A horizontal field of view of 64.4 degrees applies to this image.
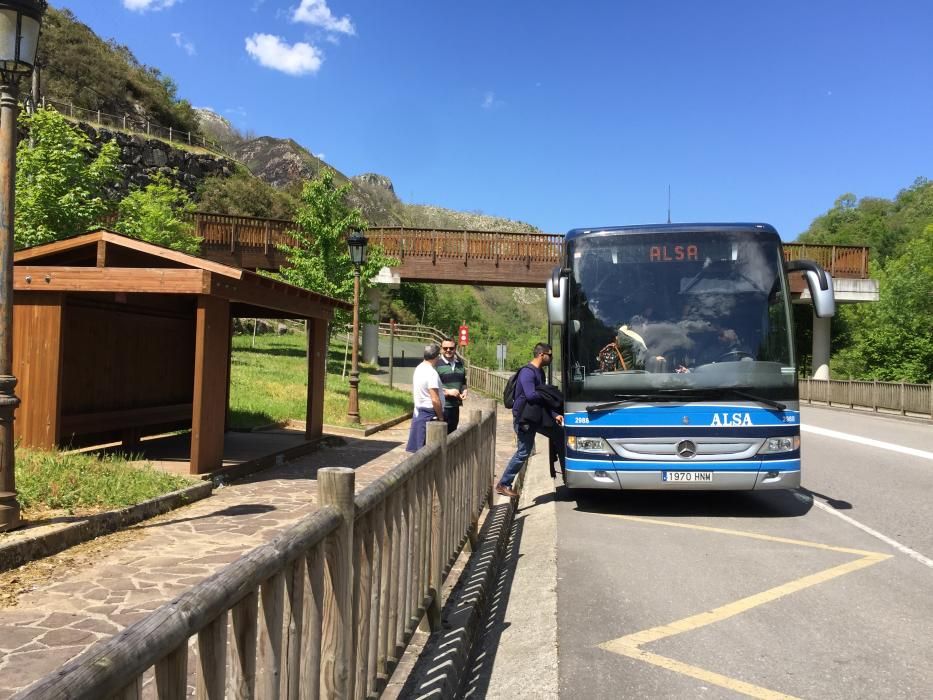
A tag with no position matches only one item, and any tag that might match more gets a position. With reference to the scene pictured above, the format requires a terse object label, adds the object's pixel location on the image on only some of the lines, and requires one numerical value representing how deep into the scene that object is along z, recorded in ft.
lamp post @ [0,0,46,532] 19.83
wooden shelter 28.04
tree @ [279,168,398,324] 82.23
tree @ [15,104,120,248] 58.18
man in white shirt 30.89
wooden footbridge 102.58
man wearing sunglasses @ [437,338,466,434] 34.01
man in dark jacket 28.19
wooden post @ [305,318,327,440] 43.42
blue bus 25.55
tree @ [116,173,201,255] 77.41
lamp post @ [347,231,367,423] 55.72
